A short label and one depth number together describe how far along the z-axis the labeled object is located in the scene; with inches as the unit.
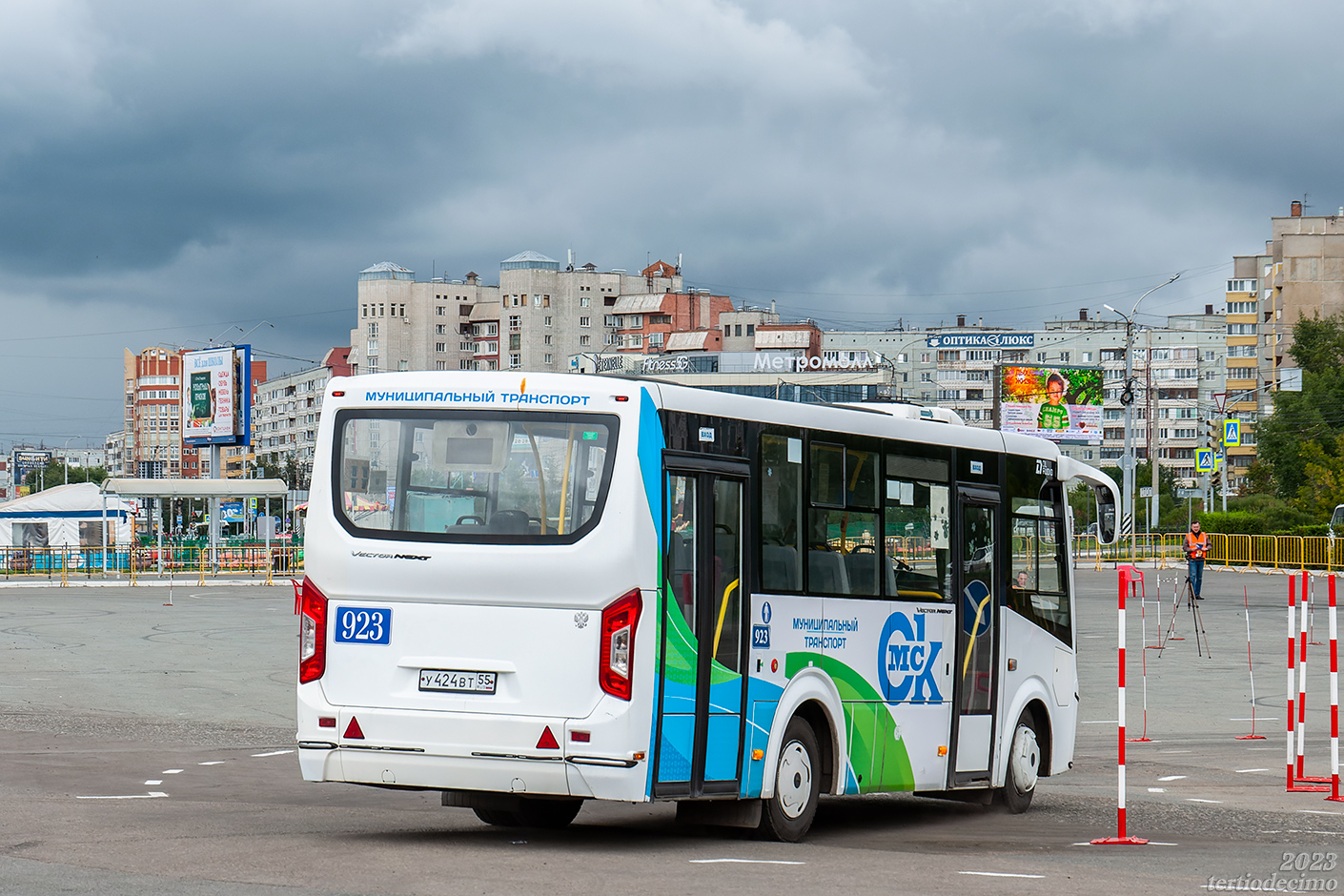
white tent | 3213.6
